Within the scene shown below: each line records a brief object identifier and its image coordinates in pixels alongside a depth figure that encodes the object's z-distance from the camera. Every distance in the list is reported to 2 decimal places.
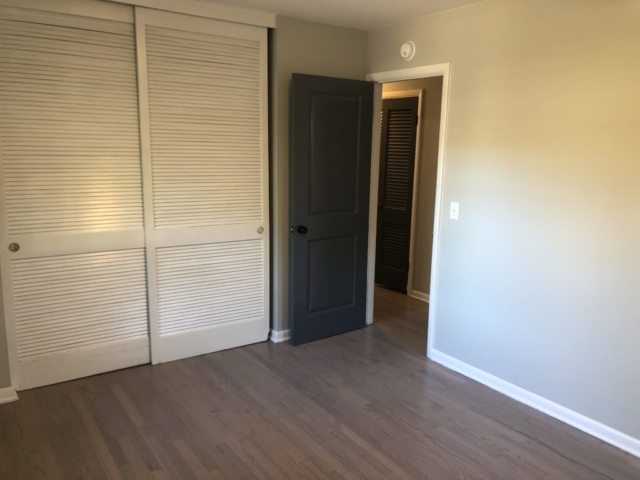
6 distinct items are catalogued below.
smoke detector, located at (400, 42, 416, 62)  3.44
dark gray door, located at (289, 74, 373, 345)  3.51
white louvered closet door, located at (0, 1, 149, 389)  2.72
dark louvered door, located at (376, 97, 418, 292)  4.98
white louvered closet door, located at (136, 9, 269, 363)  3.11
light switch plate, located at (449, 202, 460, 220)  3.24
